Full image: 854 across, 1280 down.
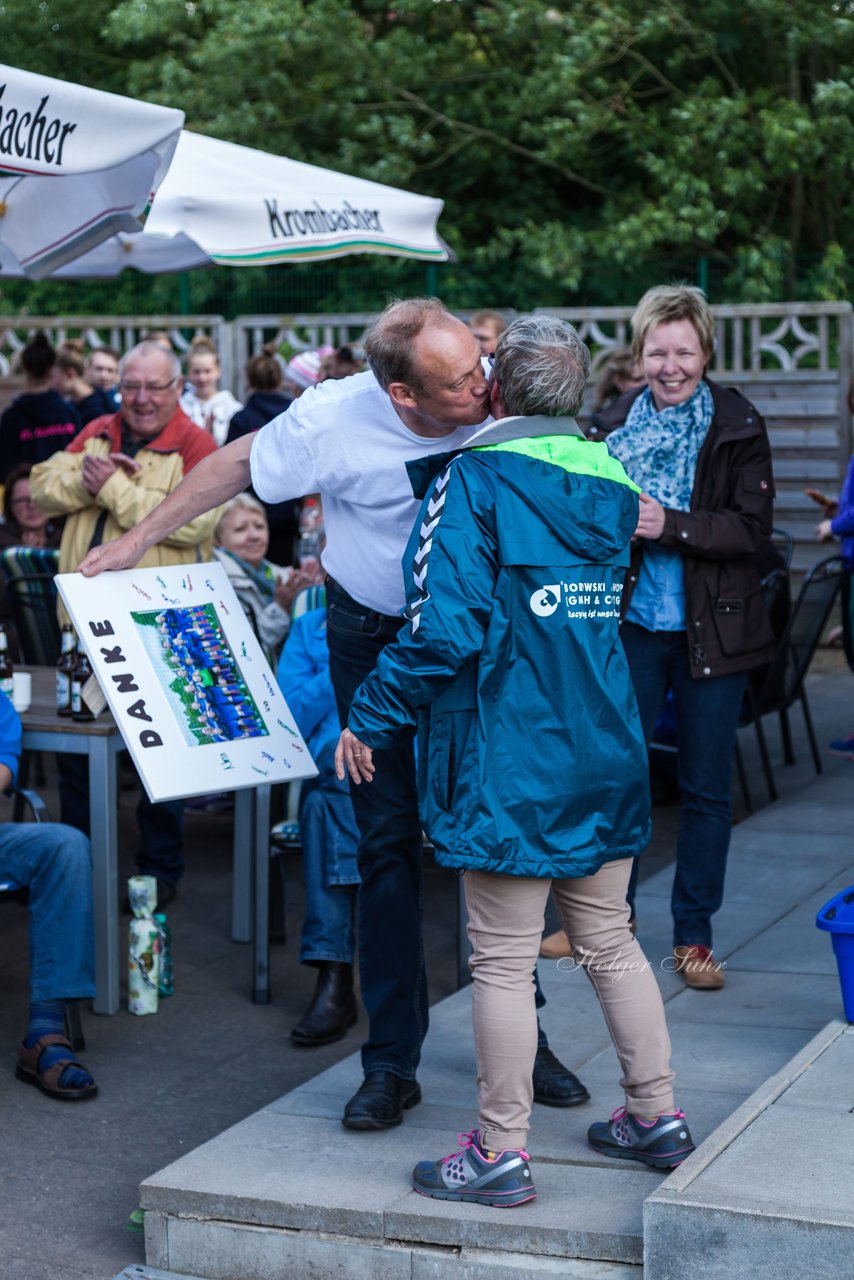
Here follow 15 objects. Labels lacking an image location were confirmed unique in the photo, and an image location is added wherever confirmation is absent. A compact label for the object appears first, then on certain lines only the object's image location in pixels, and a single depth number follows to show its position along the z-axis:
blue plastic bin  3.97
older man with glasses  5.89
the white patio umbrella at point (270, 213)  6.78
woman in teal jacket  3.27
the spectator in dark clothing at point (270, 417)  8.45
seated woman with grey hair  6.18
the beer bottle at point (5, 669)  4.97
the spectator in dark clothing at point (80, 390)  10.80
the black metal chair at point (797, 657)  7.14
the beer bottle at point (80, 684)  5.02
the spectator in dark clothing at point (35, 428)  9.72
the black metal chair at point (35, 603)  6.79
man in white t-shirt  3.76
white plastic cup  5.21
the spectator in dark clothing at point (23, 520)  7.86
